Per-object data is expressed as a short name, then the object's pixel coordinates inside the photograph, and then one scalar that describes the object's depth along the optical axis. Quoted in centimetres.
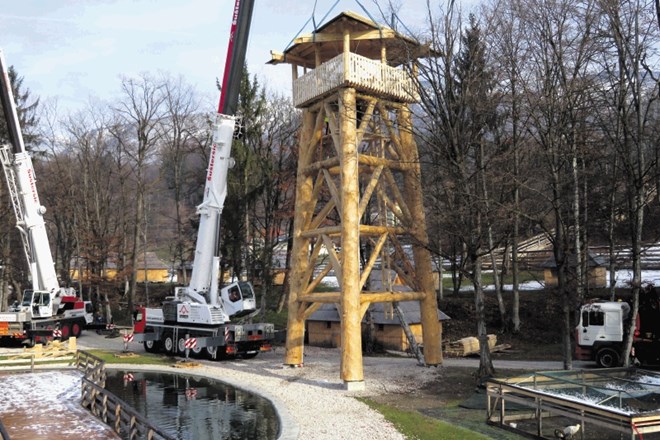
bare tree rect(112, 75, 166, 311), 4284
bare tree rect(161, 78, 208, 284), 4425
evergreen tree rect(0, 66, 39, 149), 4666
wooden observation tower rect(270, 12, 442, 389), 1955
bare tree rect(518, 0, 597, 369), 1755
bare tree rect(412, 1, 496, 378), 1842
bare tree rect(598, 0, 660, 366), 1692
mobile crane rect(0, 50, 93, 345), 2917
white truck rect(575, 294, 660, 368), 2186
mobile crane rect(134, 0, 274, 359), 2527
